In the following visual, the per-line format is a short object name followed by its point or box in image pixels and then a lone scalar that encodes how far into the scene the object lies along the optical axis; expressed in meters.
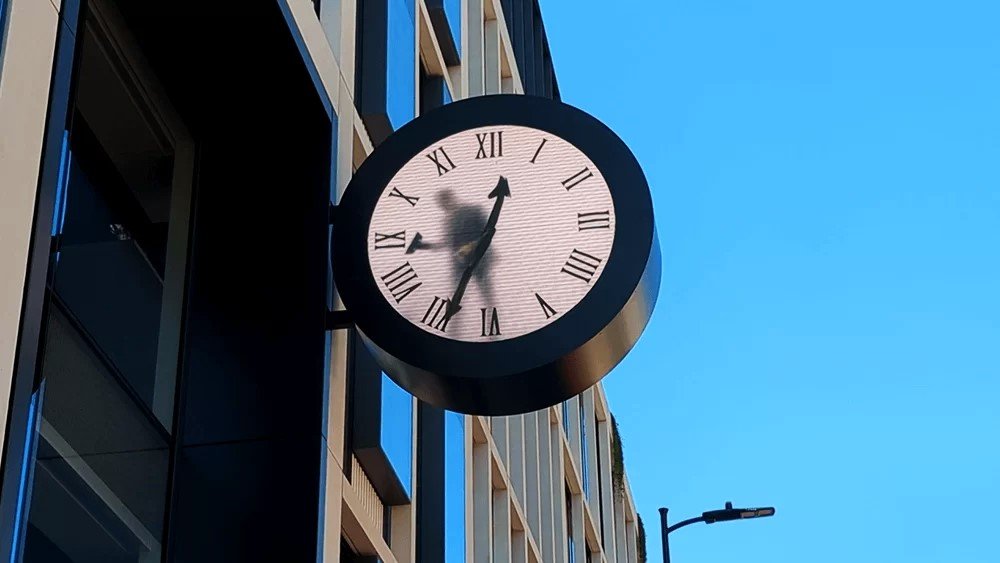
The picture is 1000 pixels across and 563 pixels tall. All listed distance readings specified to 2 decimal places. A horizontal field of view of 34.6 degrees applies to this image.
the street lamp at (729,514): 23.84
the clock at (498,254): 8.35
